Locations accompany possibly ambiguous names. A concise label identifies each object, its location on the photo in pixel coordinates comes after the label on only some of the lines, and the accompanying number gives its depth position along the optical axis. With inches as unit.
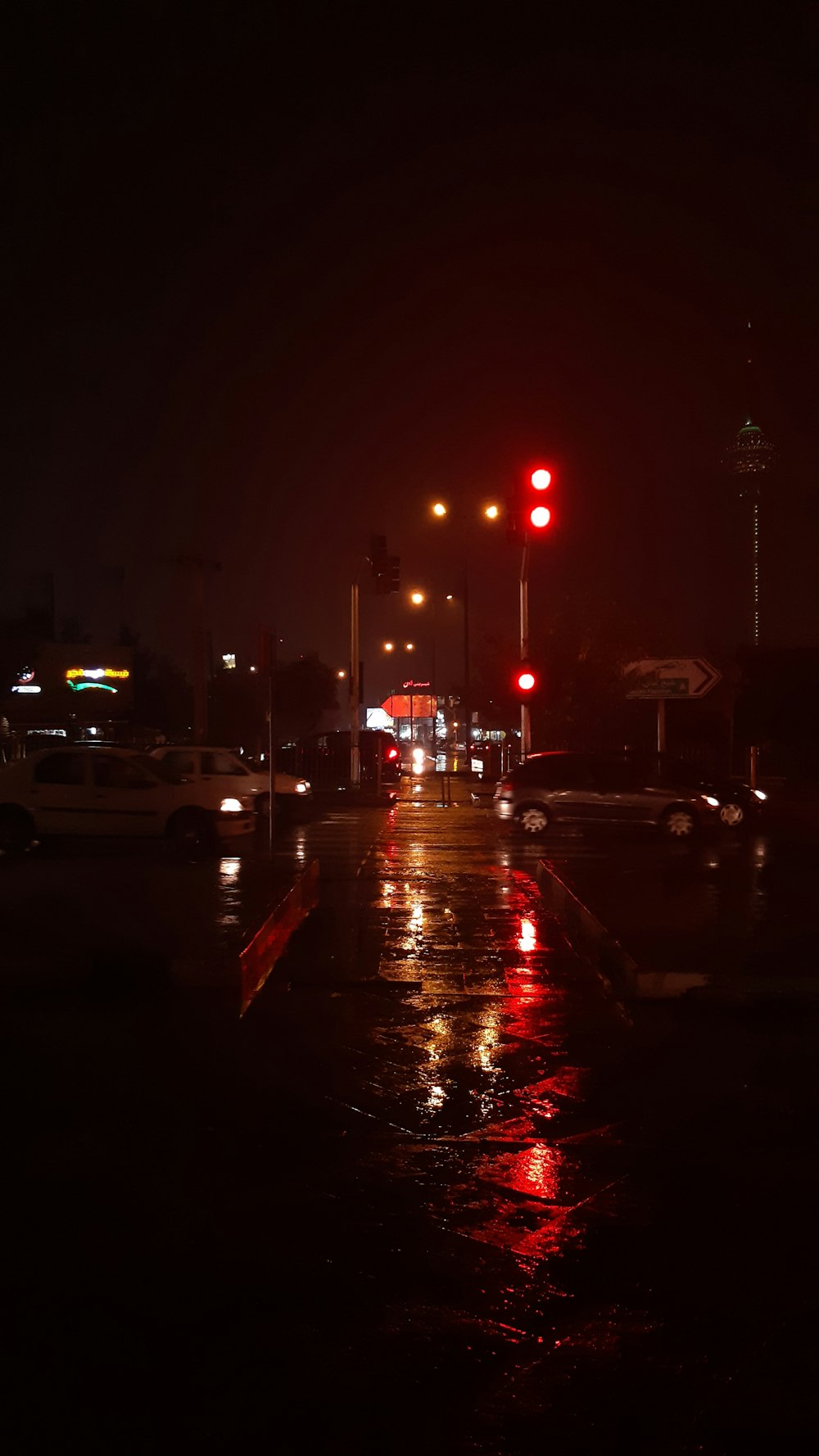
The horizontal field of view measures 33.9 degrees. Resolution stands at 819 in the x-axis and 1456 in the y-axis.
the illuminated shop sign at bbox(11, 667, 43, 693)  3129.9
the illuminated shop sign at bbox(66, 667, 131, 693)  3304.6
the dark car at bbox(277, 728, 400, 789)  1667.1
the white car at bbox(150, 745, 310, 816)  939.3
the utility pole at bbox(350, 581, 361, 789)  1603.1
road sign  1162.6
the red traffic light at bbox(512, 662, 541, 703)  1066.1
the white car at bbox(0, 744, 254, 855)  762.2
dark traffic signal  1110.4
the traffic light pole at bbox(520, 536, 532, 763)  1195.9
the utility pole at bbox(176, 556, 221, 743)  1669.5
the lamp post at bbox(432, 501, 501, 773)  1053.9
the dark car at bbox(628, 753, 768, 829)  1023.6
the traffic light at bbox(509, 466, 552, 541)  709.9
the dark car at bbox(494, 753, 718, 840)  951.6
